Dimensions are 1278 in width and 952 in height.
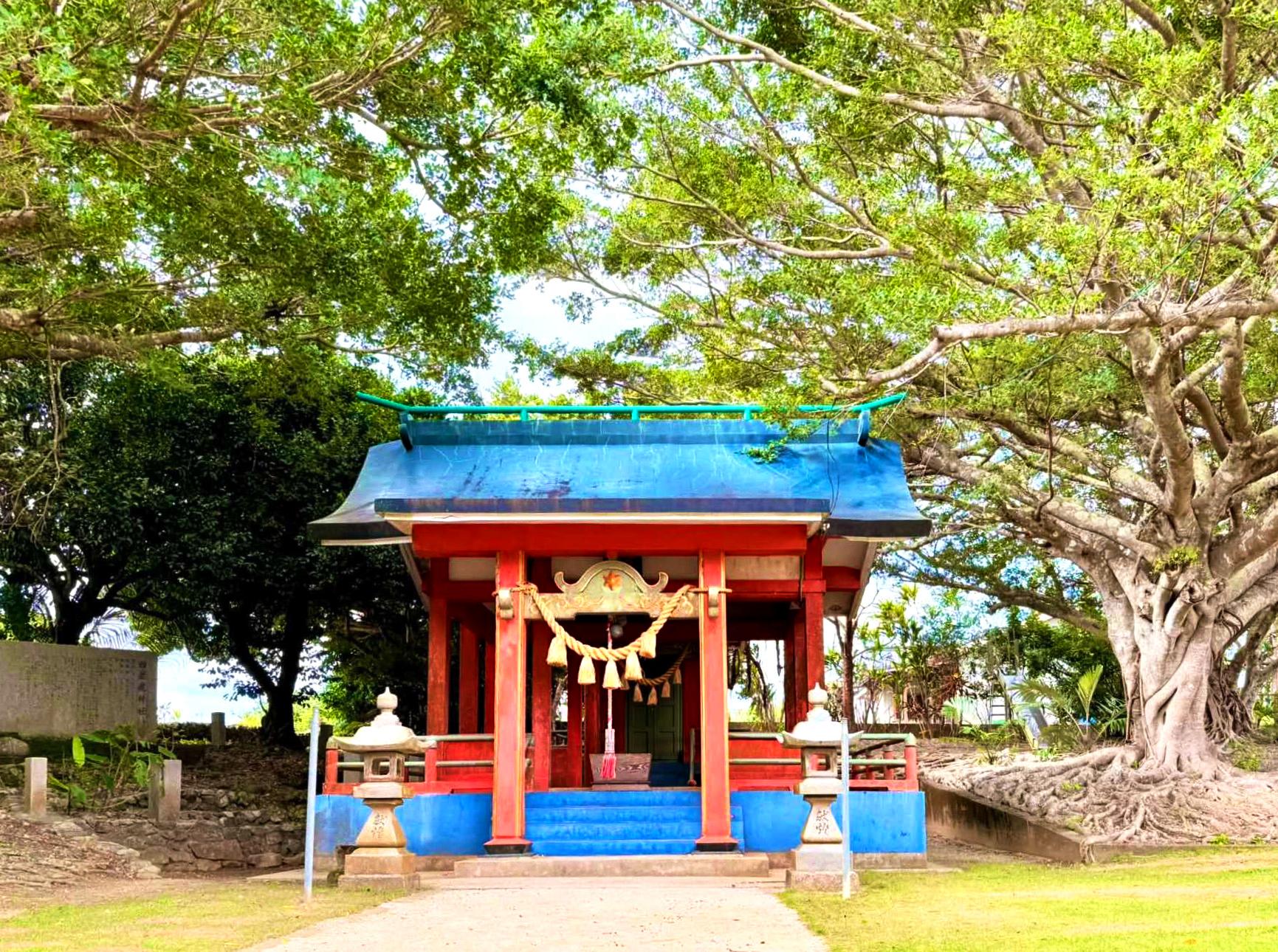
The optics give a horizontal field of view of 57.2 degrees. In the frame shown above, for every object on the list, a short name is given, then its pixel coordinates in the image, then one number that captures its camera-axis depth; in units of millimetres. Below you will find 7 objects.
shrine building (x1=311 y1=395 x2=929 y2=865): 10523
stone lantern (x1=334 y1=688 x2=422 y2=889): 9164
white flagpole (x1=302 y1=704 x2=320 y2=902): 7791
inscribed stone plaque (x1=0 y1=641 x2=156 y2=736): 17953
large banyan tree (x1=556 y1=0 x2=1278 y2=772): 10414
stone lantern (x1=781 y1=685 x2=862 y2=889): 8789
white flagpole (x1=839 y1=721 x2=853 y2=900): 8328
